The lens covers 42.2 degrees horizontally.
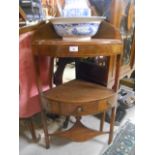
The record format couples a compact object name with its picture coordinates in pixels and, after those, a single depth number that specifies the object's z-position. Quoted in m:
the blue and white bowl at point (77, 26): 1.00
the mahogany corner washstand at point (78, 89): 0.96
